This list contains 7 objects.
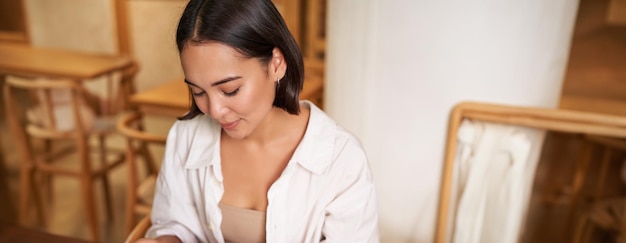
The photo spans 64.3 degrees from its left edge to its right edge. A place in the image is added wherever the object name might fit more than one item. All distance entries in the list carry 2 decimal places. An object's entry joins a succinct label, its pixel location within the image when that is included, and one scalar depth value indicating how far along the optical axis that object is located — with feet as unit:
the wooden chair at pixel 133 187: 6.26
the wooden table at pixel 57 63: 7.78
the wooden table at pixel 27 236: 3.35
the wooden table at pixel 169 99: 6.75
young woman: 3.09
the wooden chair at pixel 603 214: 5.82
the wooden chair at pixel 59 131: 7.05
